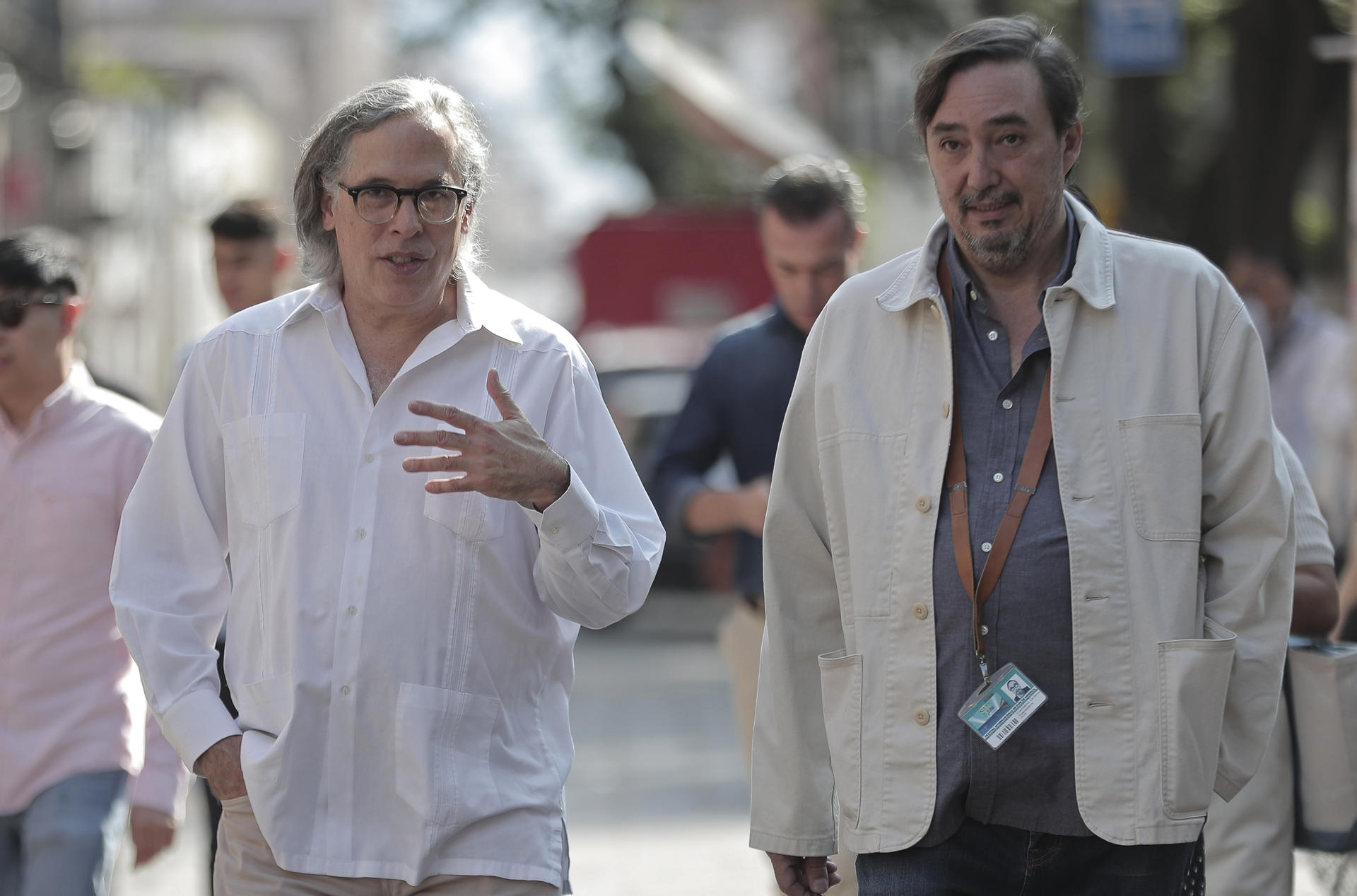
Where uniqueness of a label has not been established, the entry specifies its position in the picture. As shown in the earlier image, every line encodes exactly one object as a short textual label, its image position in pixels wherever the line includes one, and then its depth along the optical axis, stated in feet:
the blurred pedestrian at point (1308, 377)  70.64
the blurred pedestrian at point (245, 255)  42.09
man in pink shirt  30.14
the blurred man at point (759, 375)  35.42
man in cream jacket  22.00
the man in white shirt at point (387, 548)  22.93
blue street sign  93.71
